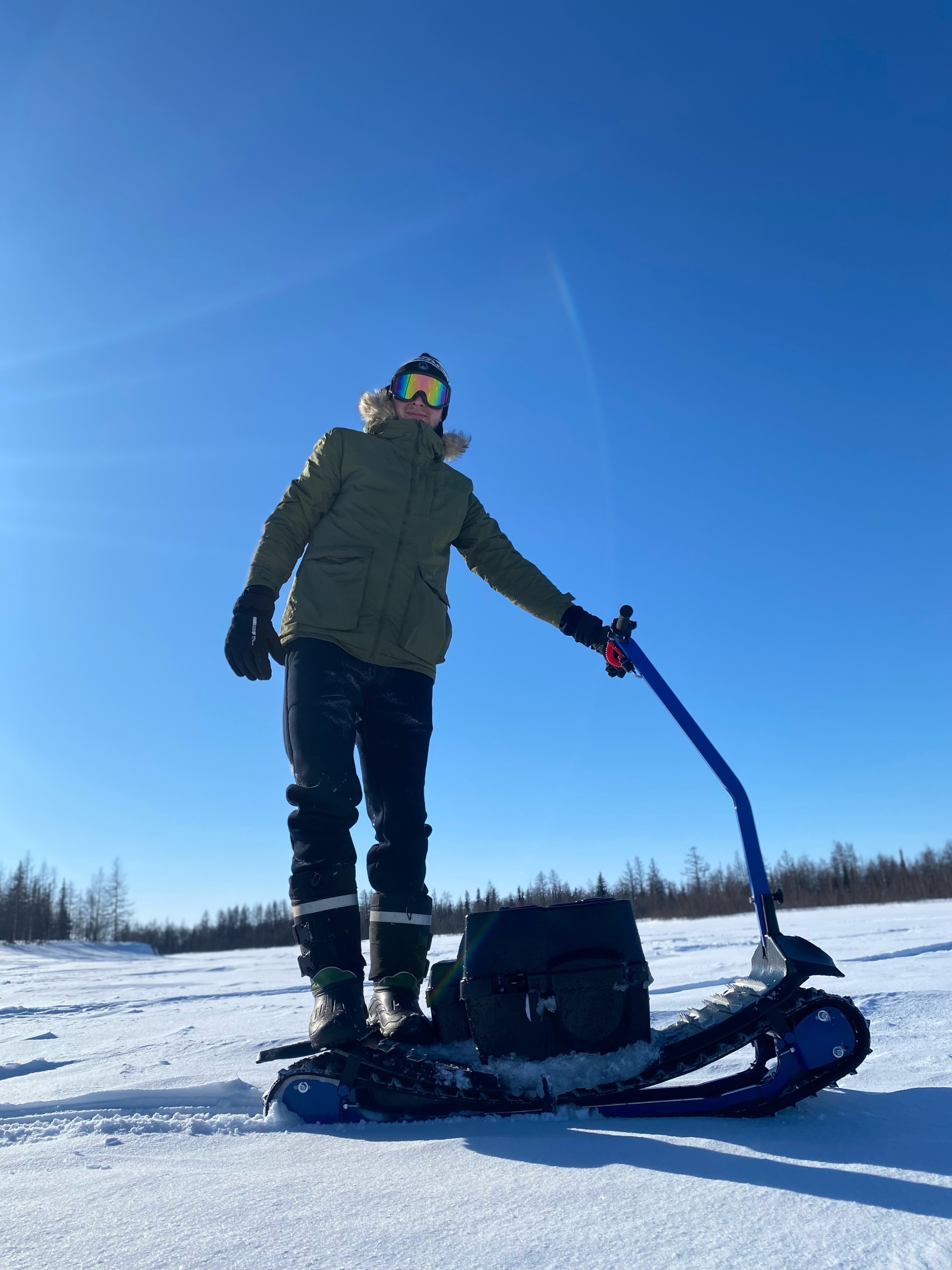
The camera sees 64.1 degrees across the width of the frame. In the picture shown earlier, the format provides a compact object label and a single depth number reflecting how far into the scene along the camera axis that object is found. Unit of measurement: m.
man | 2.11
